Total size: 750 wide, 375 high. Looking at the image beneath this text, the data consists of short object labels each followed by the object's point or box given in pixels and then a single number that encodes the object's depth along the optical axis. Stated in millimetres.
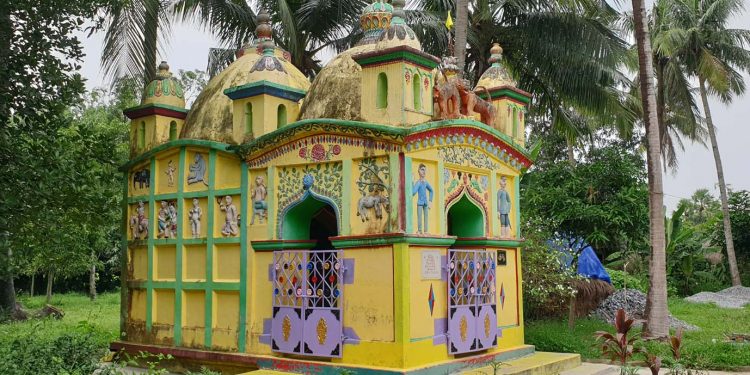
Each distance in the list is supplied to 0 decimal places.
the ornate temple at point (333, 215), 8594
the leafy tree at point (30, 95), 8383
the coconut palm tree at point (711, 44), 26781
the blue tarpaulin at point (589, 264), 19141
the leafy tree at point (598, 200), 21234
